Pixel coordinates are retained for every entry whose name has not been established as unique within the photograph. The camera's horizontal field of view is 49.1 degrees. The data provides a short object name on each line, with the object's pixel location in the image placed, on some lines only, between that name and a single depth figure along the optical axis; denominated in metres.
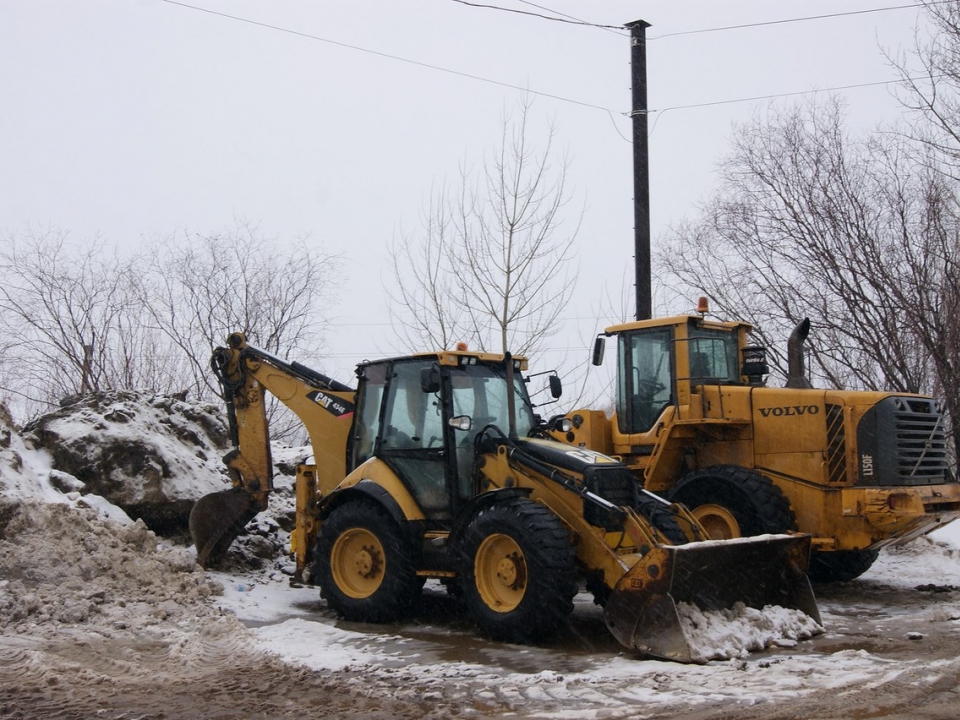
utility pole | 14.29
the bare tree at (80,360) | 20.02
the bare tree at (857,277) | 15.82
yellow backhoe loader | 7.93
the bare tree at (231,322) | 21.02
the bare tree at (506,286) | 17.36
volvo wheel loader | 9.95
